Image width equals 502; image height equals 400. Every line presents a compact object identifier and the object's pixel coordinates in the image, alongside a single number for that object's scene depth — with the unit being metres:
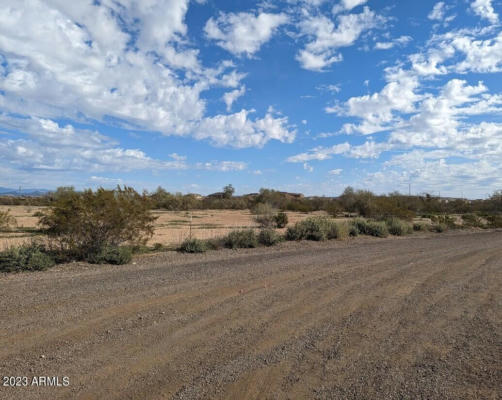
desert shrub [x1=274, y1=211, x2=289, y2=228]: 36.62
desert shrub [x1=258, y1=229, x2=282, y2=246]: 18.69
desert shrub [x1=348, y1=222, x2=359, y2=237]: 22.90
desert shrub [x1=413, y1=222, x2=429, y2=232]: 28.43
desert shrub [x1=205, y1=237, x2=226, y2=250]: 17.05
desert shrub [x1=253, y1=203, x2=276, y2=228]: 36.87
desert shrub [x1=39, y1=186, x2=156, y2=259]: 13.33
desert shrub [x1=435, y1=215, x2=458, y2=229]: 31.15
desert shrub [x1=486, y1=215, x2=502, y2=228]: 34.44
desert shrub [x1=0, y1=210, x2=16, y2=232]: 18.03
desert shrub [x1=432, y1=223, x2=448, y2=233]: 28.11
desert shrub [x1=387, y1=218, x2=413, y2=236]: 25.34
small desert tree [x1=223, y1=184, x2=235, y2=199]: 116.84
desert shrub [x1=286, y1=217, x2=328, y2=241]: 20.55
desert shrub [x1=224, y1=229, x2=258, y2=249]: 17.62
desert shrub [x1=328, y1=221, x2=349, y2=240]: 21.49
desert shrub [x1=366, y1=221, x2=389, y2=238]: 23.55
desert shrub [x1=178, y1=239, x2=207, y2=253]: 15.88
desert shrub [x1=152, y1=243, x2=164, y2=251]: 16.62
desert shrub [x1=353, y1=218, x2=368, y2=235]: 24.34
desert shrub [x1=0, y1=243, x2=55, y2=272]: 11.03
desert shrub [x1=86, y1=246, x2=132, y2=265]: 12.92
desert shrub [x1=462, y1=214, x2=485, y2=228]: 33.62
